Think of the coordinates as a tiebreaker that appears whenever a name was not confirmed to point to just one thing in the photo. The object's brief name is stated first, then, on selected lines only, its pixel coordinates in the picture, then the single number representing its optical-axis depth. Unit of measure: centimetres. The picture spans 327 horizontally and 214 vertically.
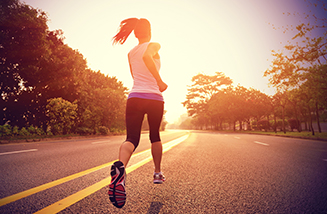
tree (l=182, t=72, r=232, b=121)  5541
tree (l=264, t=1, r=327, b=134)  1622
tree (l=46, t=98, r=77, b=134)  1701
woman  225
